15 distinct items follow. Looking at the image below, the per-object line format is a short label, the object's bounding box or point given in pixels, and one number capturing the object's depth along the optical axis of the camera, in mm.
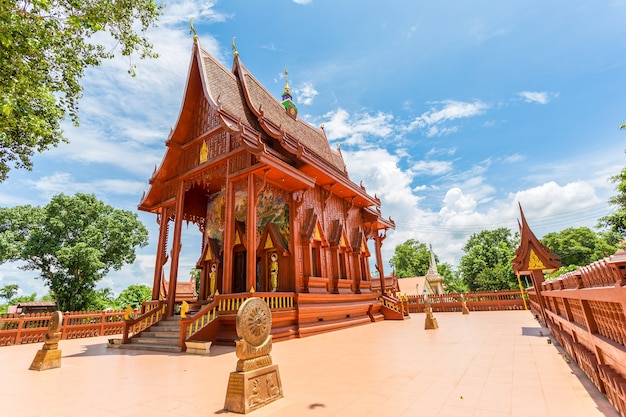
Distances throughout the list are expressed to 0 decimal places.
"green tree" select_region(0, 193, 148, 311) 17359
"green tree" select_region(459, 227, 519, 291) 29411
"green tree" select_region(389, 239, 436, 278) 44219
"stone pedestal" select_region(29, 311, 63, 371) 5230
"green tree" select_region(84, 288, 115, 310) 18891
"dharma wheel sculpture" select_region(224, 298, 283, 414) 2840
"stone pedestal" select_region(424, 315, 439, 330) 9023
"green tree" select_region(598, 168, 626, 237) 15344
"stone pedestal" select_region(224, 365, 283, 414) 2801
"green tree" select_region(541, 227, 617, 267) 31422
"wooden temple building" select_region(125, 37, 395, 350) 8664
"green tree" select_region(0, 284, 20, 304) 26009
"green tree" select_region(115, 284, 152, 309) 24773
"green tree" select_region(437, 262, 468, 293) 44153
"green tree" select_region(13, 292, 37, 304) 35191
